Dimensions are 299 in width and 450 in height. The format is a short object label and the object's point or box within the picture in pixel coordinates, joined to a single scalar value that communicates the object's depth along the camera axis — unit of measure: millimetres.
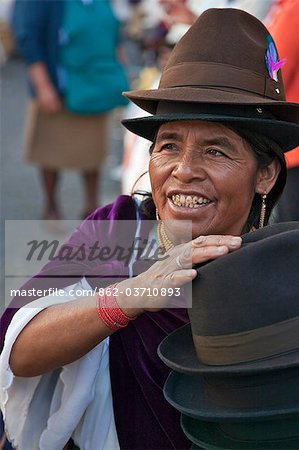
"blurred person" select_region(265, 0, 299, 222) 5533
